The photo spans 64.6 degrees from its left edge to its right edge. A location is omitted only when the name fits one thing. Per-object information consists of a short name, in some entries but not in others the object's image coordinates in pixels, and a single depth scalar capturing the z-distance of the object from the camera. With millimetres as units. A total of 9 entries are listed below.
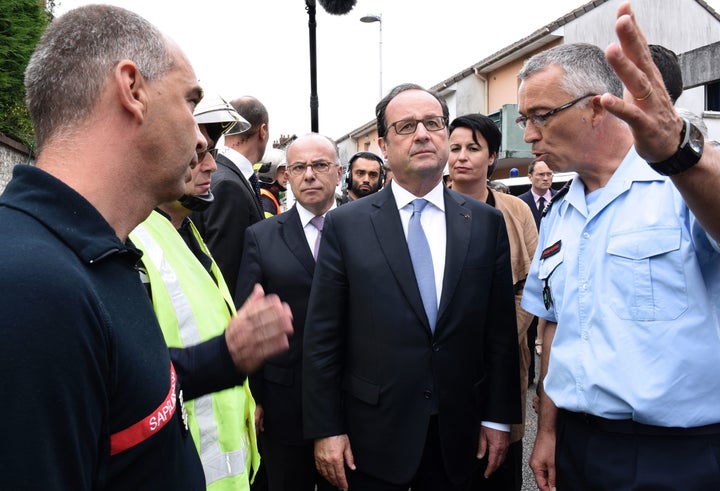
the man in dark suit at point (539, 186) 7656
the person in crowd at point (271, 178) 5811
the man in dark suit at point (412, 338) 2391
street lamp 21078
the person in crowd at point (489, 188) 3396
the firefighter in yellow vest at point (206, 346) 1594
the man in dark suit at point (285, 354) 3064
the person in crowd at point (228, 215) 3445
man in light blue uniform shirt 1478
